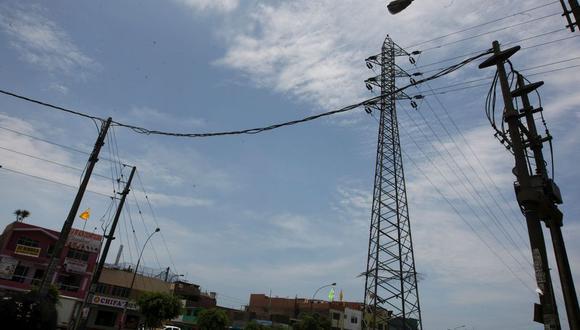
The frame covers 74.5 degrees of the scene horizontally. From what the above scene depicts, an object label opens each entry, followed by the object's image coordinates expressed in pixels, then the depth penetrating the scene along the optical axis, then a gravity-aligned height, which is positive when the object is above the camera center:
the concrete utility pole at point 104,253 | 21.85 +3.48
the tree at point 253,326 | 56.57 +0.76
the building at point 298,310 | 70.06 +5.07
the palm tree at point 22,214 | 50.28 +11.21
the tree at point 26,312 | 5.07 -0.07
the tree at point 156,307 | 47.97 +1.63
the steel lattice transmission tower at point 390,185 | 27.52 +12.01
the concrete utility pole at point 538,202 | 8.05 +3.46
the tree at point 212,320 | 54.50 +0.97
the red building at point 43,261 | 44.22 +5.35
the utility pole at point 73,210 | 16.31 +4.18
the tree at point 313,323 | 57.94 +2.16
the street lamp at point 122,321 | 48.87 -0.47
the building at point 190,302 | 66.38 +4.34
